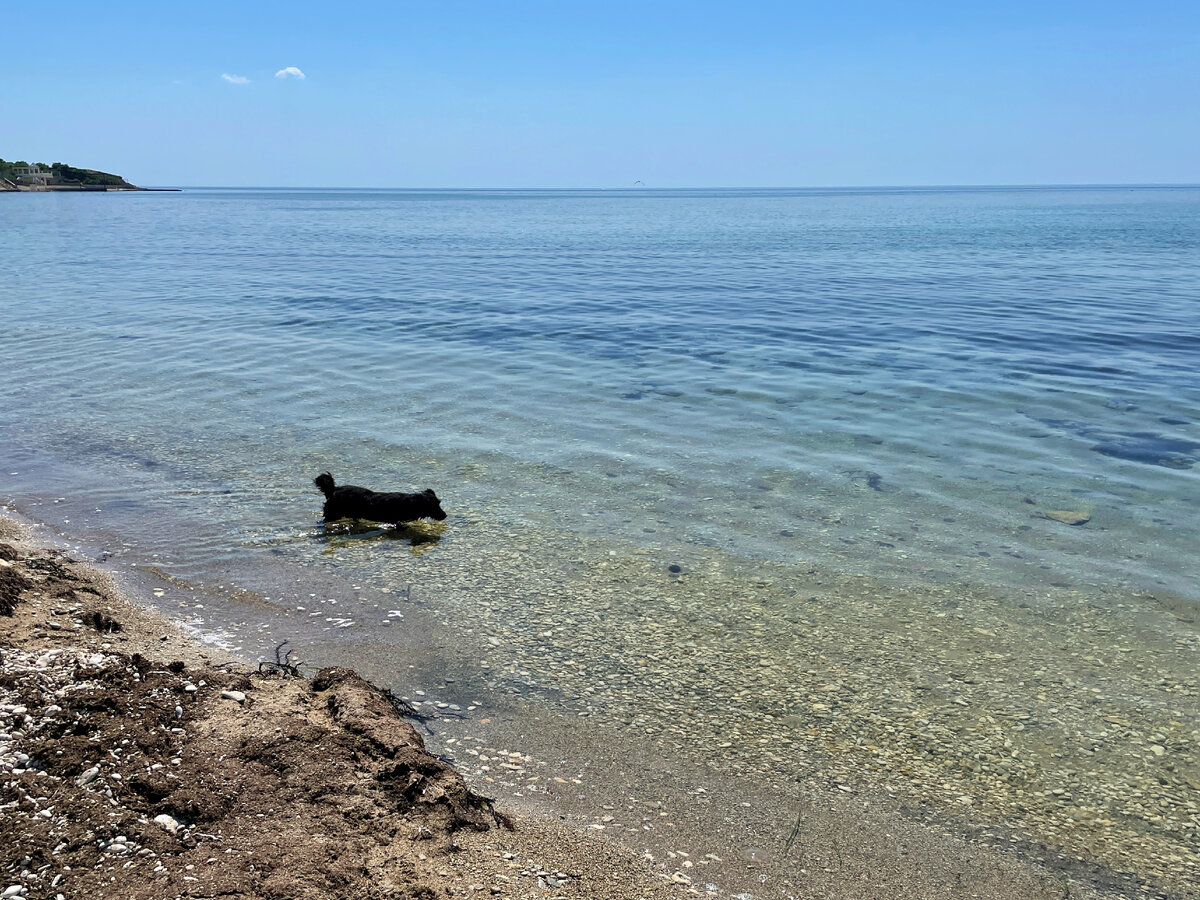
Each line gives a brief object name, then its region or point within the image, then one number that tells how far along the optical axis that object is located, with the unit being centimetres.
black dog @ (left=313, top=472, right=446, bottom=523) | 964
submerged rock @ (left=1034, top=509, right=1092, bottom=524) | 1016
